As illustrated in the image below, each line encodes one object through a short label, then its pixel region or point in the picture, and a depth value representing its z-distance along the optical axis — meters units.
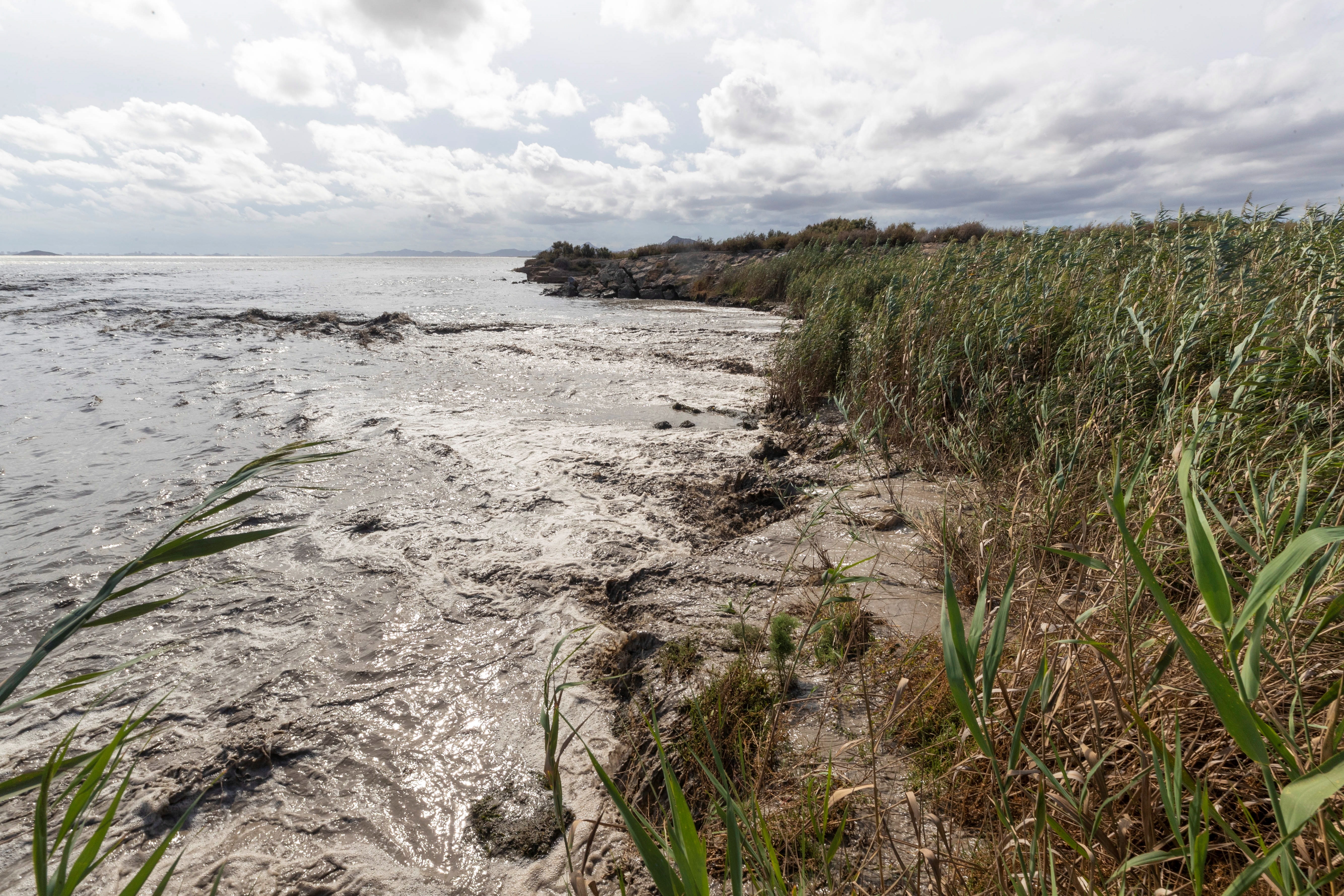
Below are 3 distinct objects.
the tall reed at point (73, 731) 0.73
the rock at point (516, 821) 2.18
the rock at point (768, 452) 5.68
